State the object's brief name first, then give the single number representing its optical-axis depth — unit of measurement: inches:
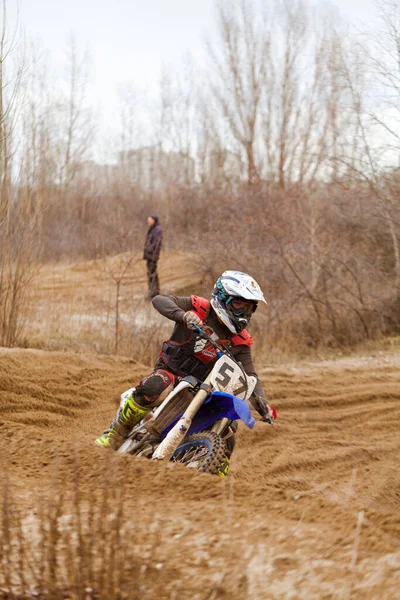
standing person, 605.6
